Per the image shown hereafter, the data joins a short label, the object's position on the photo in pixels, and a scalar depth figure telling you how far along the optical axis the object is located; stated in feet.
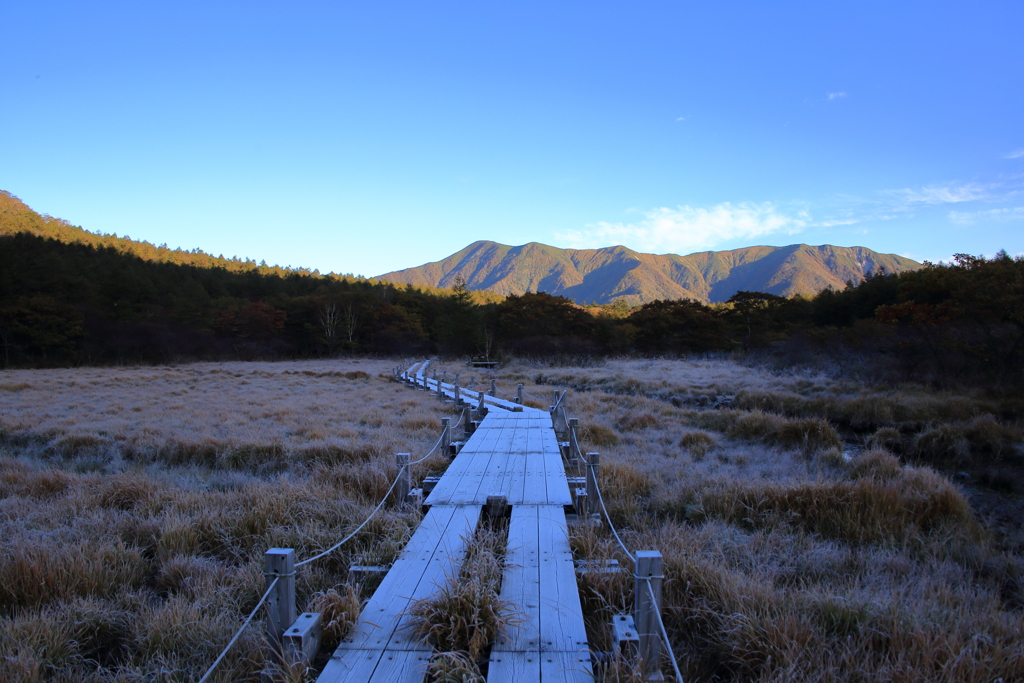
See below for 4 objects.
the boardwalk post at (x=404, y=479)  15.69
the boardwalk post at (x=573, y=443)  21.53
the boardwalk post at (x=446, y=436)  23.12
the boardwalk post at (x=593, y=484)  14.96
